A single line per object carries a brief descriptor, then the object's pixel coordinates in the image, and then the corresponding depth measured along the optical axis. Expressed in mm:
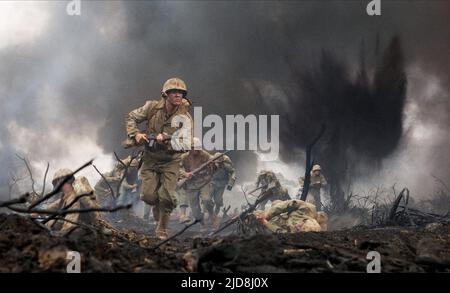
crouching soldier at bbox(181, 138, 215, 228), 11613
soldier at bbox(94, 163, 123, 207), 12539
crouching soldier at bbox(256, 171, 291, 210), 11555
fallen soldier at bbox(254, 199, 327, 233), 7848
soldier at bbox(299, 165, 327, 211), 13055
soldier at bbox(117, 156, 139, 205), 12430
